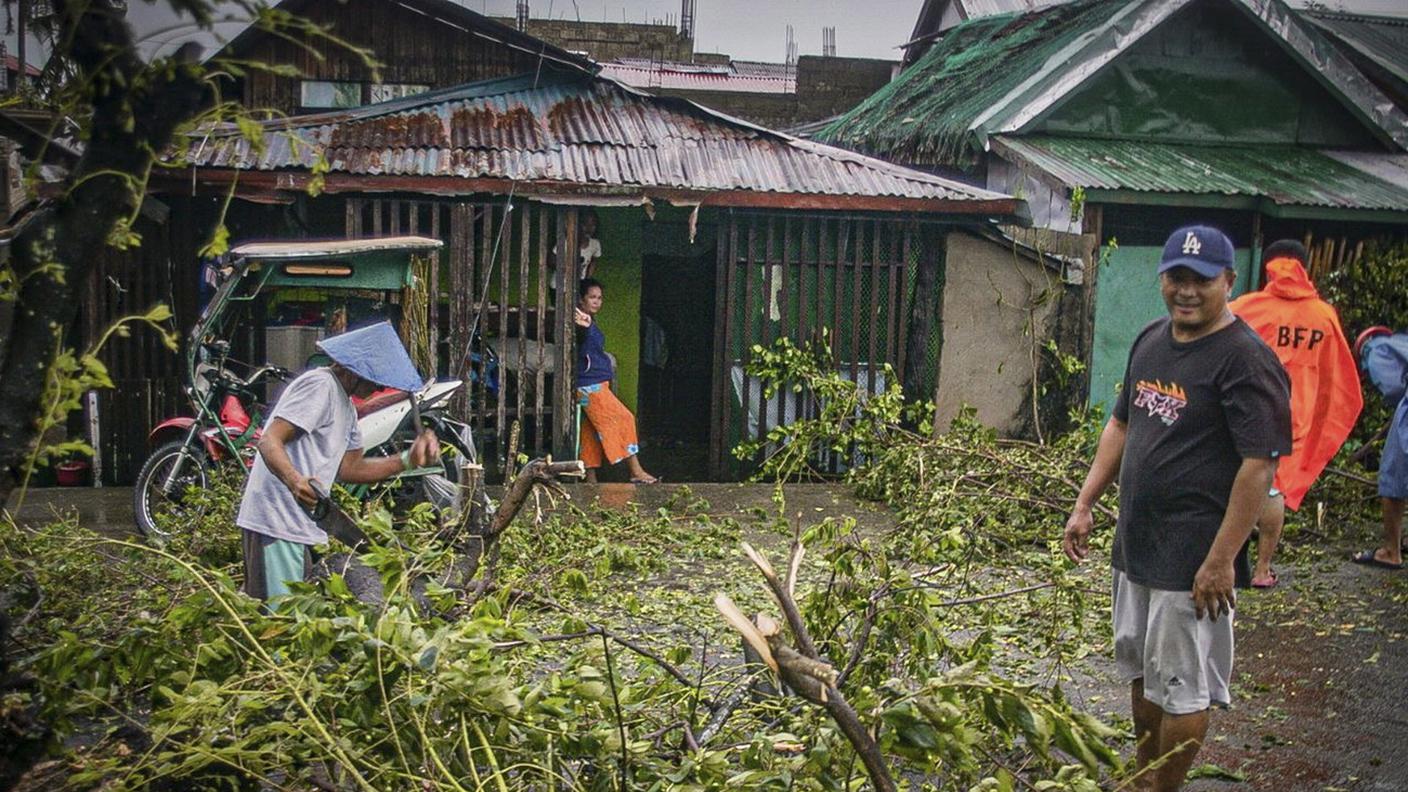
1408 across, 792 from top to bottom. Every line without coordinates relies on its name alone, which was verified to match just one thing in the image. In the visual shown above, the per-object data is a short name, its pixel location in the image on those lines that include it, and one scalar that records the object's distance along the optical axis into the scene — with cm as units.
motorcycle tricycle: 773
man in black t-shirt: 367
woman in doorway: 1033
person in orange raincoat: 666
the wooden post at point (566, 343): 1016
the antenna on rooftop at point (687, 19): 2761
